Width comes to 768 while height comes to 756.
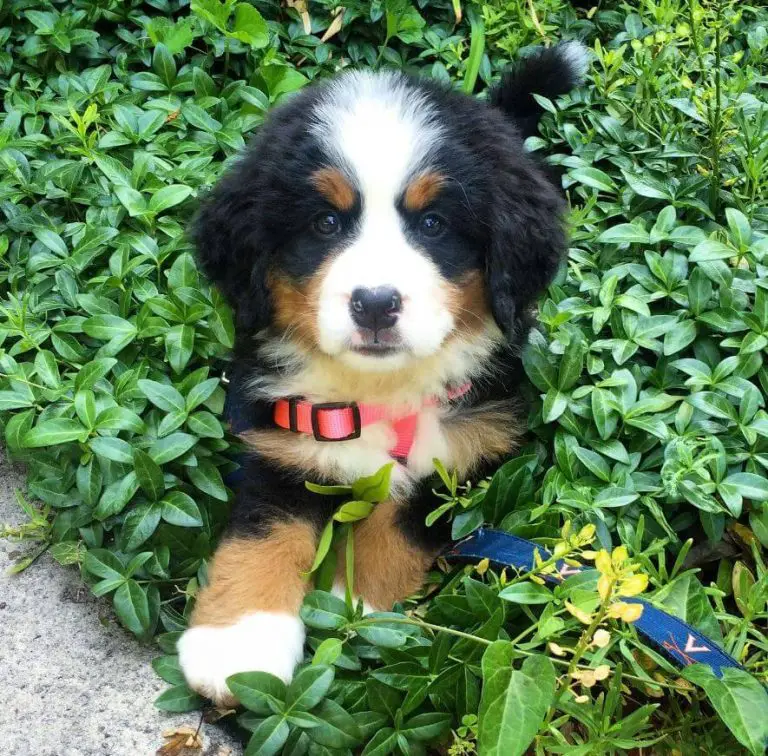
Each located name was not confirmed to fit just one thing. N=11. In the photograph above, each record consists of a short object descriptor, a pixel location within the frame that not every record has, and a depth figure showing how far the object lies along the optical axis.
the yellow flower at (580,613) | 0.36
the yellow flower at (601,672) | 0.37
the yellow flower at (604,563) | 0.35
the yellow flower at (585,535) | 0.39
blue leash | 0.42
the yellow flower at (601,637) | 0.36
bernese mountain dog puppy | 0.48
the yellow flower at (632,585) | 0.35
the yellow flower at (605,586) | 0.35
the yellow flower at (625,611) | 0.35
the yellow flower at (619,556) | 0.35
